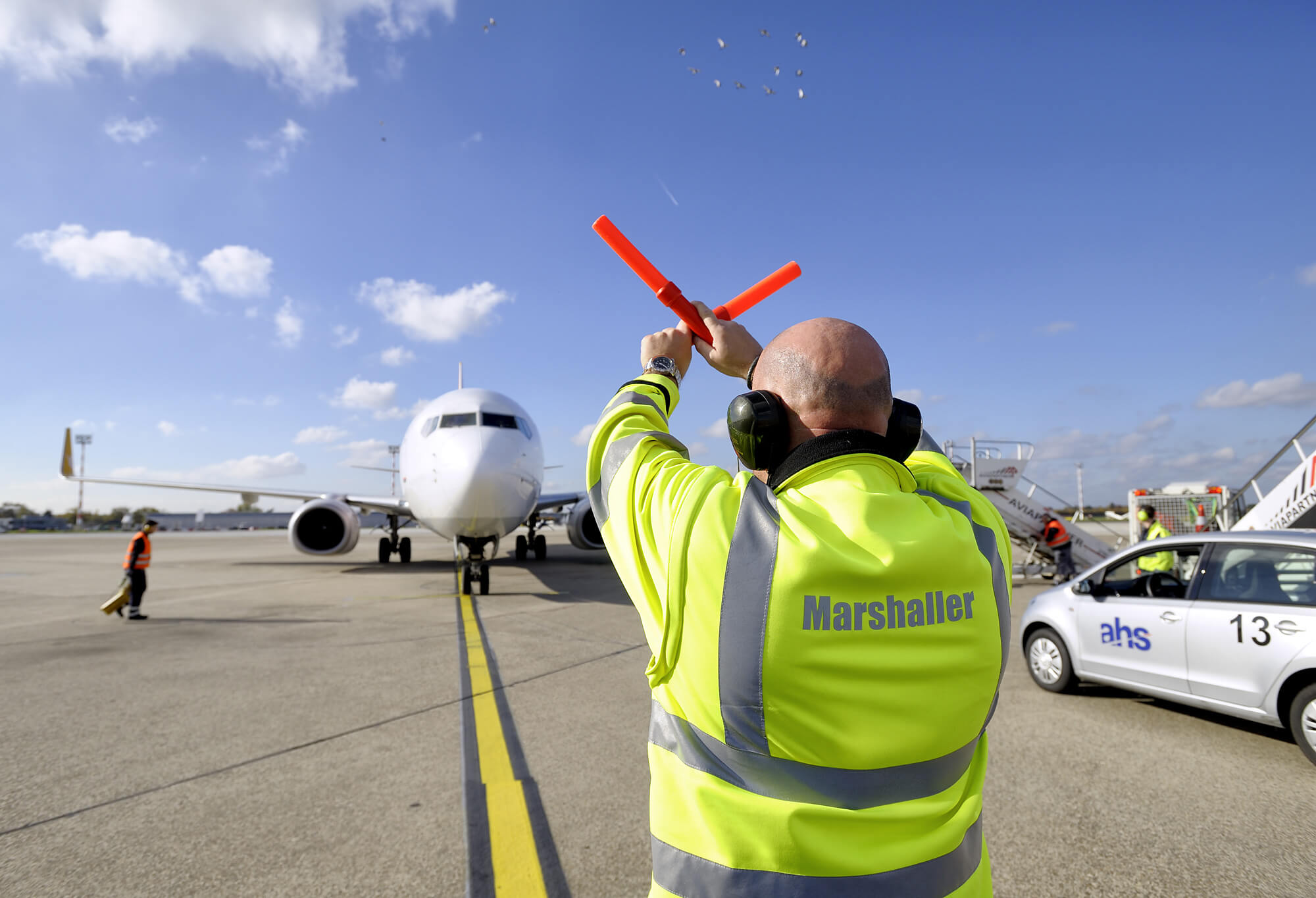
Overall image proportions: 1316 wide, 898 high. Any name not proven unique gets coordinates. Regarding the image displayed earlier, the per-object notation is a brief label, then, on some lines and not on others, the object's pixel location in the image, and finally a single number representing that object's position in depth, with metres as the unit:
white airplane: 10.74
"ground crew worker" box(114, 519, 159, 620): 9.28
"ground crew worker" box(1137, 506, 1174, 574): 8.38
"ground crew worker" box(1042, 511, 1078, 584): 14.16
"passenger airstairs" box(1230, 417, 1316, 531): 11.00
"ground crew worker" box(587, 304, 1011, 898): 1.11
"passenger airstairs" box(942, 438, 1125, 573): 15.62
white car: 4.43
